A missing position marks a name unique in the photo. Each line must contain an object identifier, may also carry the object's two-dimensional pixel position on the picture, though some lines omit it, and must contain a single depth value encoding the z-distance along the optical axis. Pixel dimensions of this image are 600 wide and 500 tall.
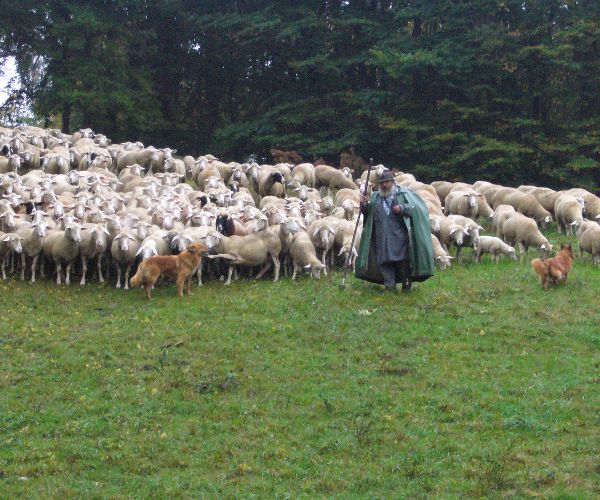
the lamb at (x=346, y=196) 23.42
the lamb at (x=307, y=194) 24.81
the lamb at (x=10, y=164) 26.77
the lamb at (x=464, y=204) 22.50
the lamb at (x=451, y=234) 18.78
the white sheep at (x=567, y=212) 21.38
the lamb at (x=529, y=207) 22.45
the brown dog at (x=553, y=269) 16.22
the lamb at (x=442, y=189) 25.75
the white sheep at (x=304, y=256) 17.86
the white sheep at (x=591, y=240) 18.06
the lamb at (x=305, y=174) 28.09
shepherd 15.37
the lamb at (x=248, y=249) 17.95
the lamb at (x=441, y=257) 18.27
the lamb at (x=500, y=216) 20.17
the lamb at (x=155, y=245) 17.38
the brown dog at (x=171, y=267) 16.27
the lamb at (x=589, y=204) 22.56
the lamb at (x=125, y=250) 17.48
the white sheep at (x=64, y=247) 17.77
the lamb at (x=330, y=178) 28.02
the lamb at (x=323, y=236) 18.38
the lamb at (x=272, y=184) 26.05
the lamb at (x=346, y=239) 18.25
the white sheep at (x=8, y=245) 17.97
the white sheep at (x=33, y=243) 18.20
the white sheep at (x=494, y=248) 18.88
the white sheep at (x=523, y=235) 19.33
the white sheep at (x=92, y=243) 17.84
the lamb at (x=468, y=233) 19.09
